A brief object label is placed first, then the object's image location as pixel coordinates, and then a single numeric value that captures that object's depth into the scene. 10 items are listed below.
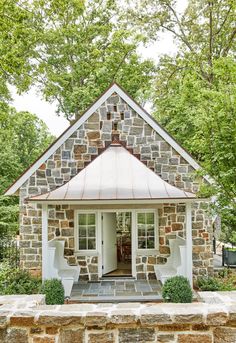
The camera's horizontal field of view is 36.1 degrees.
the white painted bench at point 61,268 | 9.50
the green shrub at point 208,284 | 9.73
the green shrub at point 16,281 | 9.19
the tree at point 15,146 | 15.52
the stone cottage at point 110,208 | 11.09
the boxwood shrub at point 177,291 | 8.18
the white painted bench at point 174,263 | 9.84
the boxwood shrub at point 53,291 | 8.14
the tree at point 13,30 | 9.04
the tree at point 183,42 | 17.97
